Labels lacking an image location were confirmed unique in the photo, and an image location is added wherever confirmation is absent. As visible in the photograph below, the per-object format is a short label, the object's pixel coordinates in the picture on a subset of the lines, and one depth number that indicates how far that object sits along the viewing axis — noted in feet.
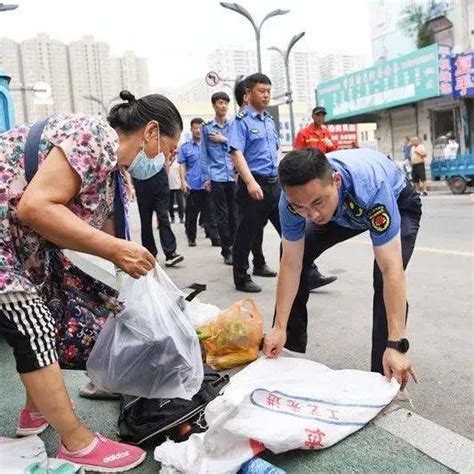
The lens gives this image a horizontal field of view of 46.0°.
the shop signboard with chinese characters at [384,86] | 55.36
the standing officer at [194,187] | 22.71
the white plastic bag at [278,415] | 5.41
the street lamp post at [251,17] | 47.32
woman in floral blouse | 5.21
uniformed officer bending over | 6.21
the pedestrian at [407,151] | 49.52
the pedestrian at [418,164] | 44.73
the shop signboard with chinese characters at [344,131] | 72.43
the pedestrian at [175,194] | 34.52
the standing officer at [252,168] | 13.69
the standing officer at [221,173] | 18.38
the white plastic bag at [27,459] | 5.44
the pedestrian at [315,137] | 19.34
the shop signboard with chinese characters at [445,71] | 53.78
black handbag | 6.26
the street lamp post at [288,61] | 52.70
